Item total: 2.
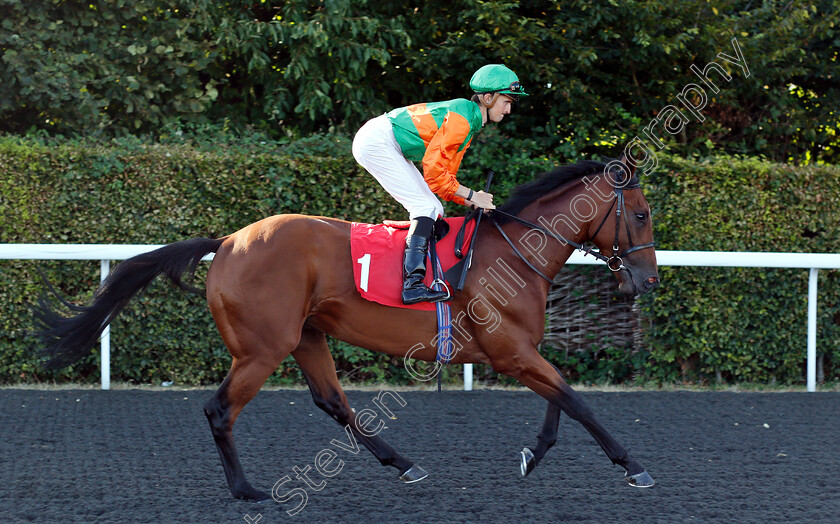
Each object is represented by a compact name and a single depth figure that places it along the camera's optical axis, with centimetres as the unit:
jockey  737
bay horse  740
